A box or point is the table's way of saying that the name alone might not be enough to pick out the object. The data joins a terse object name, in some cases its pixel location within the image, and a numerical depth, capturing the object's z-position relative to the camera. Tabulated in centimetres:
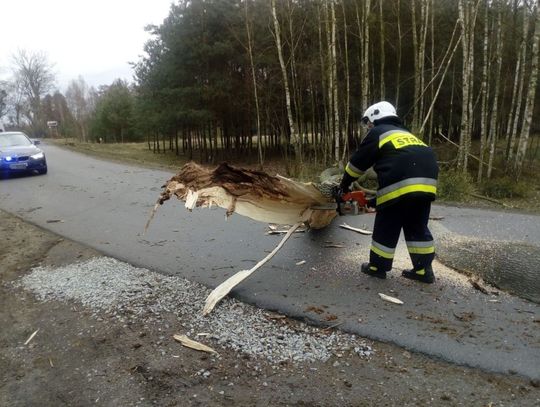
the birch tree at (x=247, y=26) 1738
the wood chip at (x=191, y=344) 319
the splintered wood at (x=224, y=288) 384
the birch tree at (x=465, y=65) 1316
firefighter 402
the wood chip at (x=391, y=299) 387
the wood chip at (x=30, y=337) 347
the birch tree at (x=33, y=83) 6538
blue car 1287
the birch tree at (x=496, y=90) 1529
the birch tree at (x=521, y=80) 1509
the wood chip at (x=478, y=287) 402
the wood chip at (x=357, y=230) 607
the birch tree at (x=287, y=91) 1395
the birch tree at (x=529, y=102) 1225
